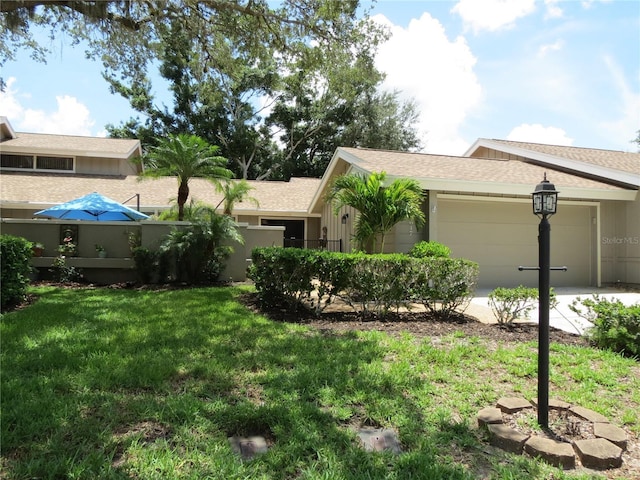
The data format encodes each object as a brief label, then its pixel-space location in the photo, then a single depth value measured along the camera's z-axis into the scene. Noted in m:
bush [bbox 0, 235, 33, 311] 6.45
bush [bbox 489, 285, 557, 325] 6.06
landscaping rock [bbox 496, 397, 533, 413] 3.24
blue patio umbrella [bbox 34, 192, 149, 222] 11.23
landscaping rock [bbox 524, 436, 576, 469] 2.60
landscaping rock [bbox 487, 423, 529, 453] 2.76
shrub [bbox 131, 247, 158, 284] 10.23
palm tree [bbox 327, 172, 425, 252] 8.83
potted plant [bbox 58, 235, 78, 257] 10.55
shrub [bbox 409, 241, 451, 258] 8.70
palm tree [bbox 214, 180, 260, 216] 13.87
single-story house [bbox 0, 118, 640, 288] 10.49
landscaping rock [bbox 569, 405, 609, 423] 3.09
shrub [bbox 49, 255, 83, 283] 10.38
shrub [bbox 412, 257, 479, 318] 6.50
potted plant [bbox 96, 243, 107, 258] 10.80
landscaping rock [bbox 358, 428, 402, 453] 2.71
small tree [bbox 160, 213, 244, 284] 10.12
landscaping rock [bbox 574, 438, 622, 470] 2.60
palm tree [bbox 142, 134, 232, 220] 11.52
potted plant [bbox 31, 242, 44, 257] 10.13
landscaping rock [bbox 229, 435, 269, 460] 2.59
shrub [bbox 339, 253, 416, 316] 6.32
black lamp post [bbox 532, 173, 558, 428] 3.02
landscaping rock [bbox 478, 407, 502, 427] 3.02
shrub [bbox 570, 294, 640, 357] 4.82
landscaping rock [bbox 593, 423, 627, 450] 2.78
